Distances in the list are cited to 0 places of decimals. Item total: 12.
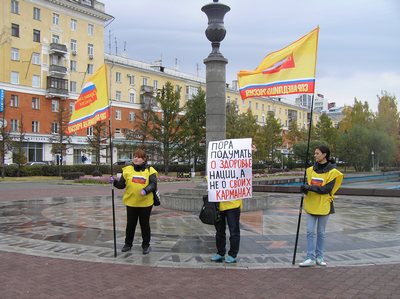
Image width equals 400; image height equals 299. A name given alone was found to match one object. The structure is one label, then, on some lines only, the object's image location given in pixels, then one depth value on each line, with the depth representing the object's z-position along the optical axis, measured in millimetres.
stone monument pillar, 14164
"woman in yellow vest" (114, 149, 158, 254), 7457
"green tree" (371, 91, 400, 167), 57844
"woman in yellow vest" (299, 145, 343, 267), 6625
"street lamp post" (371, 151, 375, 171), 58072
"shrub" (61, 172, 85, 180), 36781
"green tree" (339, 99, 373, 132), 67875
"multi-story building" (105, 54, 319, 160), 61272
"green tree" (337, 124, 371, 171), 57719
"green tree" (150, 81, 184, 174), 43062
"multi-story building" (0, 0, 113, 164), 49062
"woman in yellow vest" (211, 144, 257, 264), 6926
